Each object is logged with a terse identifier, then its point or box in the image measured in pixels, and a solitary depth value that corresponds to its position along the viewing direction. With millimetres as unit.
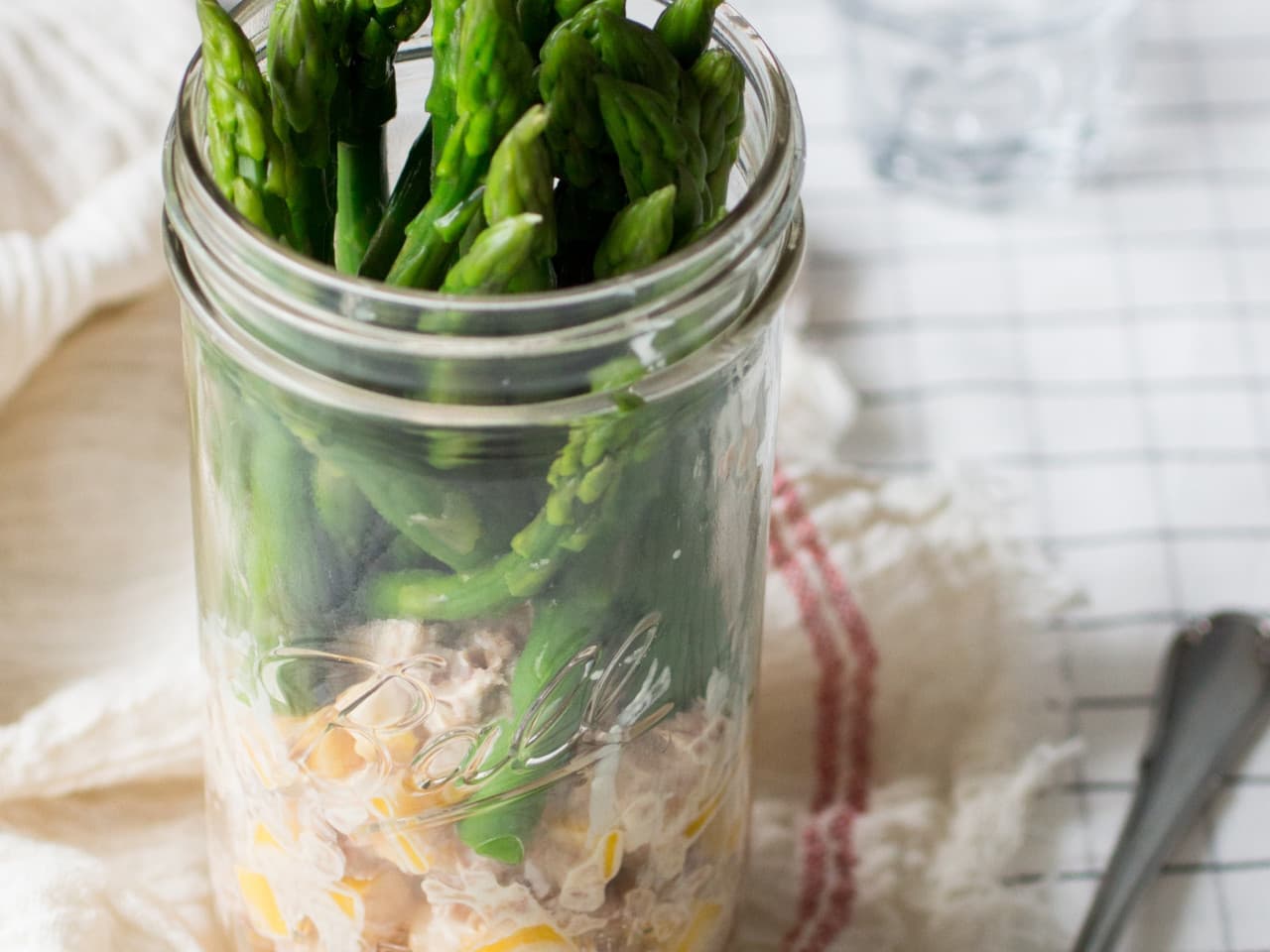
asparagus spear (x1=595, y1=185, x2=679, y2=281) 452
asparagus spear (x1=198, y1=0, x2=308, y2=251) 468
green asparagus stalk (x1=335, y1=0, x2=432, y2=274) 484
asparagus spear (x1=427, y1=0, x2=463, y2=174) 473
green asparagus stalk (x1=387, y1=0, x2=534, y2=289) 463
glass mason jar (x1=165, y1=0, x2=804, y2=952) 461
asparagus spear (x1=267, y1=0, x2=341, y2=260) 473
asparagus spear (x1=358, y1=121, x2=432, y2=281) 483
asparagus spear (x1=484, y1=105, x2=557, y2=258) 440
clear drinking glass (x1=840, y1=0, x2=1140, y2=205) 772
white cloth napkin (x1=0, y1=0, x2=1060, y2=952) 574
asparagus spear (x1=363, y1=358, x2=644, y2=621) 467
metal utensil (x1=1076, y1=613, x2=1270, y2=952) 605
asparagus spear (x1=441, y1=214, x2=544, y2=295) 437
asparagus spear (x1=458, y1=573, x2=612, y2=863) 481
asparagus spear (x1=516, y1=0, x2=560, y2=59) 484
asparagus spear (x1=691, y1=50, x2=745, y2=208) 476
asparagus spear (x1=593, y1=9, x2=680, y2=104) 467
